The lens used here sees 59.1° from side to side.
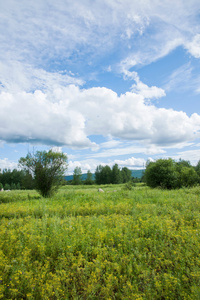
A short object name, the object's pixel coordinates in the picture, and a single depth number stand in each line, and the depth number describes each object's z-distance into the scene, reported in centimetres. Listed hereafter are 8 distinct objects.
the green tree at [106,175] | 9690
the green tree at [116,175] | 9451
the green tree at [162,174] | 2767
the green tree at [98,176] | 10284
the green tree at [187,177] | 3363
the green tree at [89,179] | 9750
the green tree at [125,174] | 10450
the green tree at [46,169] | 1623
